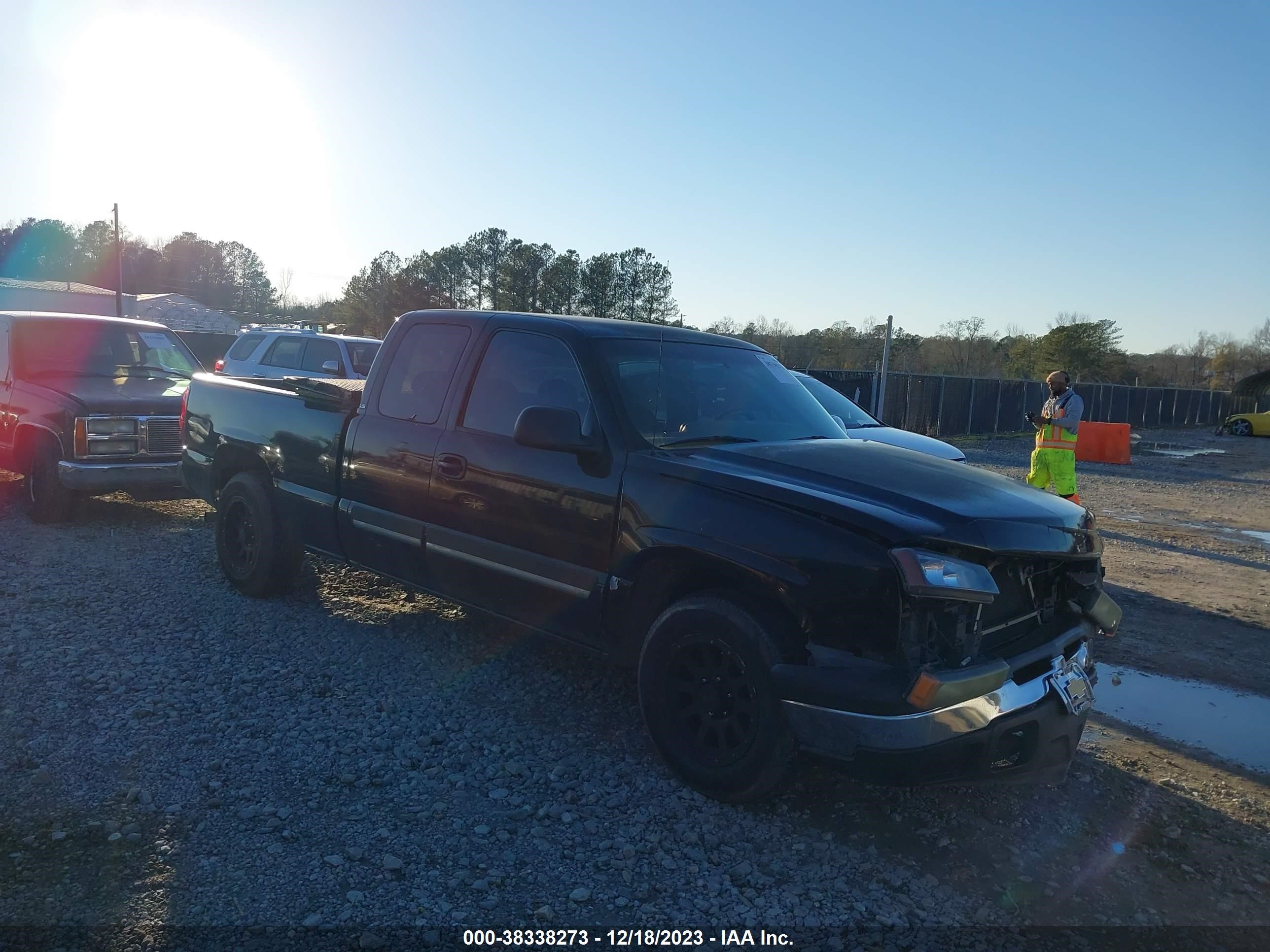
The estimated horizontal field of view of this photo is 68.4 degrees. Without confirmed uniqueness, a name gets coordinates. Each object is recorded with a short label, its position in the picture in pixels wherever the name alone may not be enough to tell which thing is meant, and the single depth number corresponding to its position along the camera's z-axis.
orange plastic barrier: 21.95
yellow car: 37.81
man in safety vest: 10.37
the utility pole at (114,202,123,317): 39.69
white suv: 14.82
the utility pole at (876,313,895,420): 16.58
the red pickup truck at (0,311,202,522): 8.53
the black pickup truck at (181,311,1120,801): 3.36
